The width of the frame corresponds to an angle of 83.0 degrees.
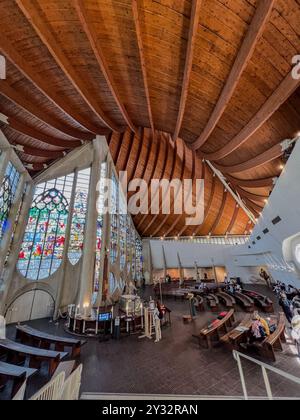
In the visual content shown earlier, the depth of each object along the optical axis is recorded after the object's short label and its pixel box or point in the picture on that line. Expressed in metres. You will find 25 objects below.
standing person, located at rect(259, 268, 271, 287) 16.14
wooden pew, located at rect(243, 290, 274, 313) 8.38
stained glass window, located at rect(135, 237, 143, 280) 21.07
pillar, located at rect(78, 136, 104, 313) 9.49
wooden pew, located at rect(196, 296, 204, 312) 9.33
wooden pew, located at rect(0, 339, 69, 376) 3.84
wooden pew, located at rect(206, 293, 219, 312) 9.06
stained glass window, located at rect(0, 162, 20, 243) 8.56
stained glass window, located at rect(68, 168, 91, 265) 10.95
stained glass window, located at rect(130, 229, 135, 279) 18.94
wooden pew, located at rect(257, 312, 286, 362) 4.12
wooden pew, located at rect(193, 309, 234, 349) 4.85
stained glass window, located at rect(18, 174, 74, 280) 10.12
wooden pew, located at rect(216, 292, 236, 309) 9.56
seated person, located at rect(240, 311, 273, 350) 4.64
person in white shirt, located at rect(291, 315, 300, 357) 3.95
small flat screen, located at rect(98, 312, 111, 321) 6.71
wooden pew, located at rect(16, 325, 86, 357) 4.75
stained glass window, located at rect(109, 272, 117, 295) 12.62
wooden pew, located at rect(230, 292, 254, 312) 8.59
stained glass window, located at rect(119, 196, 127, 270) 15.79
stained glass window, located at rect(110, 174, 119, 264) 13.38
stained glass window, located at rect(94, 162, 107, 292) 10.60
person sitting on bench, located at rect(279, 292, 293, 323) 6.07
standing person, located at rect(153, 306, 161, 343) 5.55
